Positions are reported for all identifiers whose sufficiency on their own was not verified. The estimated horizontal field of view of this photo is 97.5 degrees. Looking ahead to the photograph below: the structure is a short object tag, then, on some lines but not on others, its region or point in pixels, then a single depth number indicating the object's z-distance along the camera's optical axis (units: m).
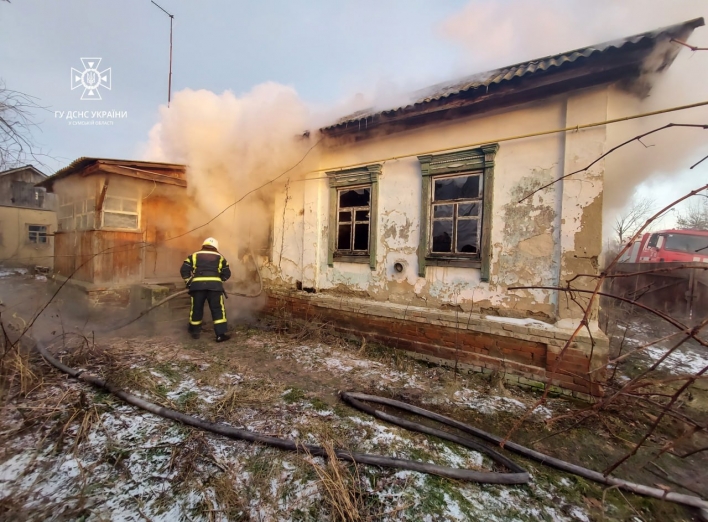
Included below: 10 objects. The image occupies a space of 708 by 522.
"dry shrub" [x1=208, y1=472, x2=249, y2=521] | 2.23
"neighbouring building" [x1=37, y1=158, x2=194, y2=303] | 7.59
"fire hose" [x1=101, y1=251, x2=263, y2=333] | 6.48
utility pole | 13.17
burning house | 4.19
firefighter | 5.93
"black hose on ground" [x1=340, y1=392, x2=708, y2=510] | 2.48
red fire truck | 9.57
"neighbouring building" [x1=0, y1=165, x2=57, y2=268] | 19.81
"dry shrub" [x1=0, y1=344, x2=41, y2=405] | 3.50
